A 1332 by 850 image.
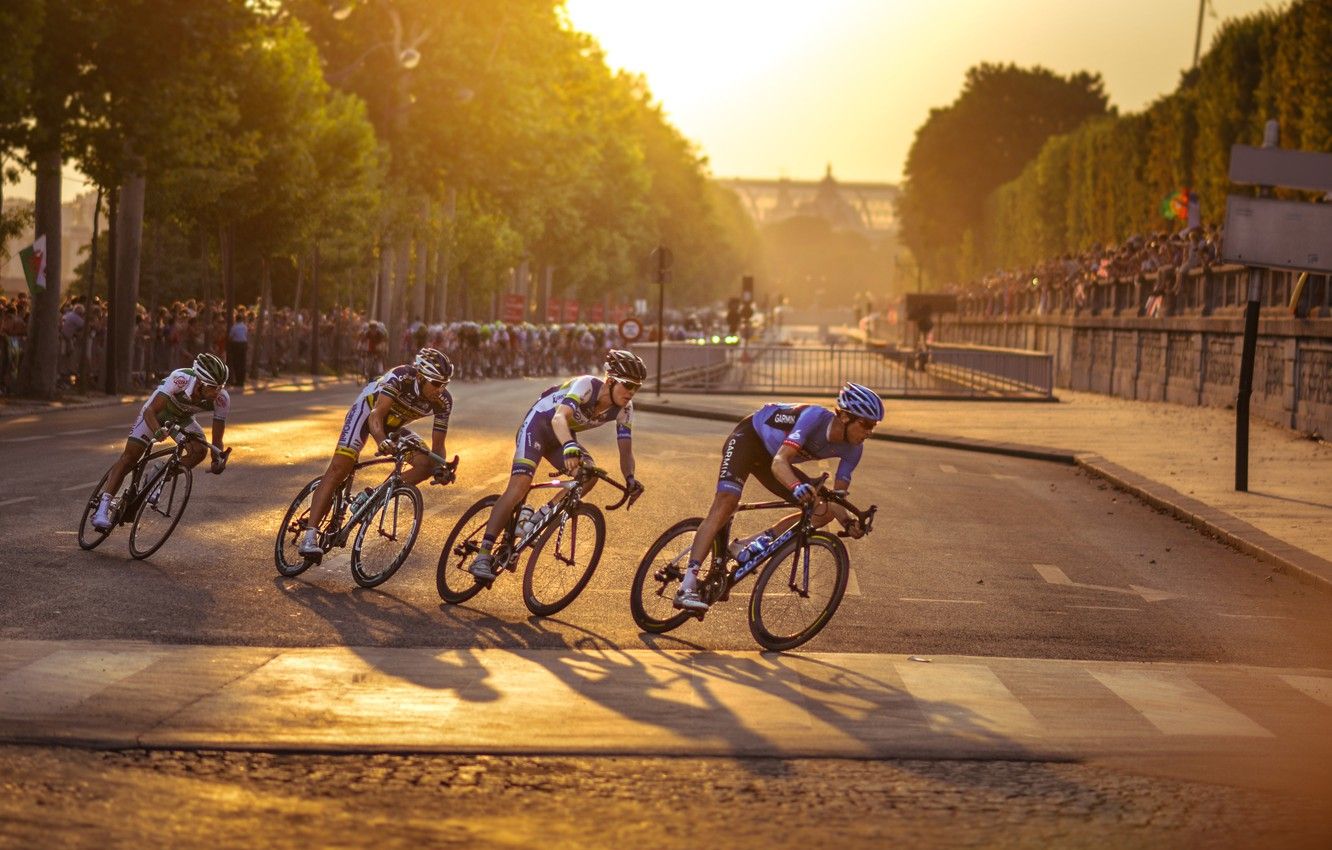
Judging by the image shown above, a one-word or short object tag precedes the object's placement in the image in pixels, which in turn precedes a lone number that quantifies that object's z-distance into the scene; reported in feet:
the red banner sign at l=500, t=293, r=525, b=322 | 264.52
